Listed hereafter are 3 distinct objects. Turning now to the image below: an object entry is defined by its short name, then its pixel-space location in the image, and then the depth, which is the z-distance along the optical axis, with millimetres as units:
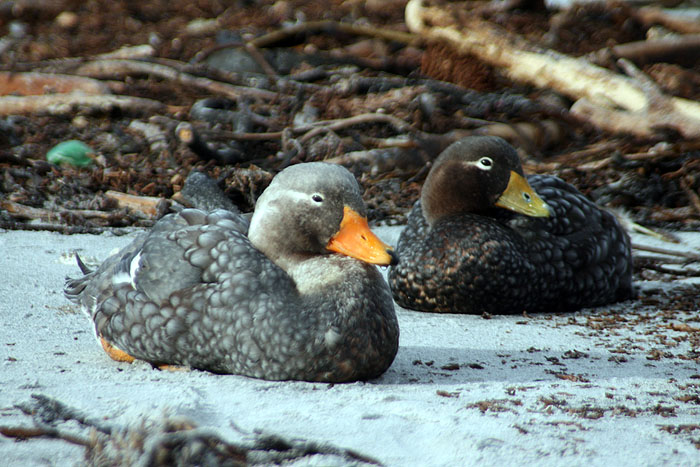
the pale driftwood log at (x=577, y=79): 13711
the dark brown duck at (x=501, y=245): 9508
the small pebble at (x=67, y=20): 23250
